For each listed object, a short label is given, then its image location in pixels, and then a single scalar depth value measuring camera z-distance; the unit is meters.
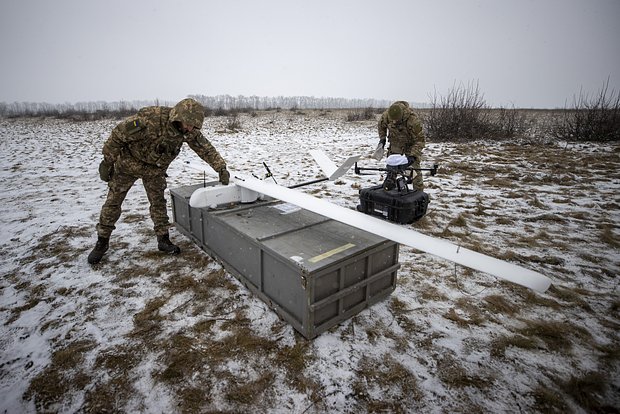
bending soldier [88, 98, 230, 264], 2.95
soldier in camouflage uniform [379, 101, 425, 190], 4.57
